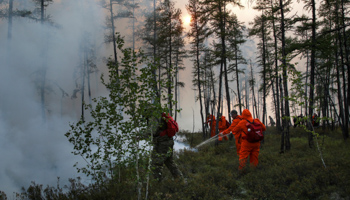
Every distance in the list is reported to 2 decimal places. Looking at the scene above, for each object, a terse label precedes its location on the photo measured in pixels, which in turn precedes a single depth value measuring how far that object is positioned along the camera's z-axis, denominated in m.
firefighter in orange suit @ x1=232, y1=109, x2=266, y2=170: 6.29
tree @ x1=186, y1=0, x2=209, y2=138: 16.48
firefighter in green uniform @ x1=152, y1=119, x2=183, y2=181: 5.72
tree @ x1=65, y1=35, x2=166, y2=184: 4.21
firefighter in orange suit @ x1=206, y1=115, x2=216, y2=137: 13.92
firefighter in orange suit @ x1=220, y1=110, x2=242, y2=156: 6.52
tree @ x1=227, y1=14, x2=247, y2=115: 12.68
